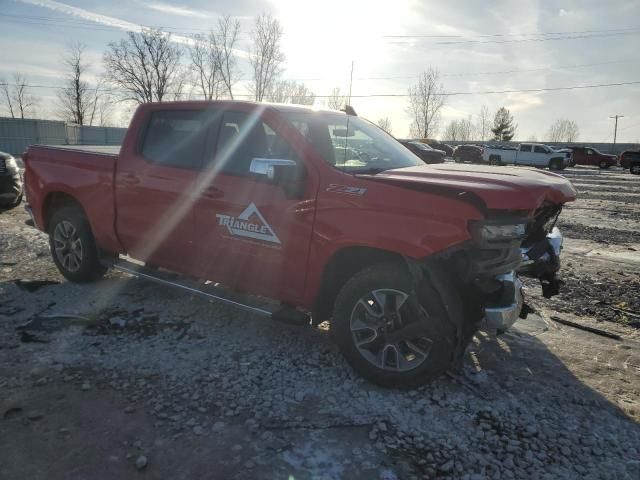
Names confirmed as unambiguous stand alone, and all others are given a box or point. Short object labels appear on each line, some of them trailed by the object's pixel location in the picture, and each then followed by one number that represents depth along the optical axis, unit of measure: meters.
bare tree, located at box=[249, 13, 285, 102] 48.62
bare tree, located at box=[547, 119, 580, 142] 98.47
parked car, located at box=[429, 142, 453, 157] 40.50
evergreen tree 83.88
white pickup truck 35.88
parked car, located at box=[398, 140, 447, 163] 25.45
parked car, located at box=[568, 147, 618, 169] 39.16
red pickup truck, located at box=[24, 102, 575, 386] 3.17
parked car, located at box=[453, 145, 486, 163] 38.59
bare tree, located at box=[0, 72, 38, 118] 77.43
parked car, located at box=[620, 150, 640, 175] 33.81
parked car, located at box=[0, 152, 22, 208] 9.33
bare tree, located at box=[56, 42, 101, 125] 65.40
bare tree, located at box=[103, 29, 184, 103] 57.44
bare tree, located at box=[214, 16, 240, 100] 51.56
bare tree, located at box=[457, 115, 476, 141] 94.85
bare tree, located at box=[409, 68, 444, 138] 67.19
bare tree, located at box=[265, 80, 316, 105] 42.26
